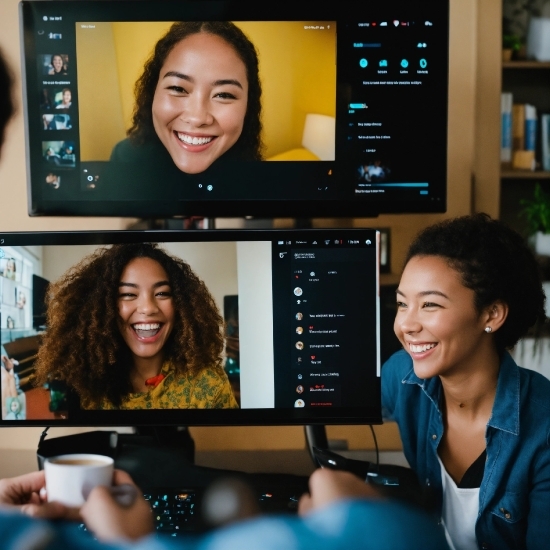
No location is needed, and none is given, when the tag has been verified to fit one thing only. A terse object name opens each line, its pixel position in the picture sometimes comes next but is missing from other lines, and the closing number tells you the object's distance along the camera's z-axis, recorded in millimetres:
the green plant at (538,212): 1857
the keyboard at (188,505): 956
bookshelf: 2256
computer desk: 1250
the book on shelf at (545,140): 2213
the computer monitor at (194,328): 1133
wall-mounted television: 1181
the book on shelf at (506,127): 2102
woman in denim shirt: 1037
